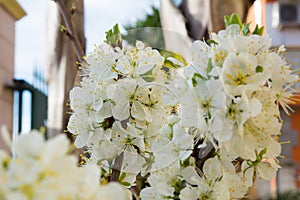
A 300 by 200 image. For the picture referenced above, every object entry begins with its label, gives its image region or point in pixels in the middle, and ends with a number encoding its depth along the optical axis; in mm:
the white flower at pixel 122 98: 541
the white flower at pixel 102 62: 555
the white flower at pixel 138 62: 556
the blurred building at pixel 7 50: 1918
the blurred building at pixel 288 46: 5169
